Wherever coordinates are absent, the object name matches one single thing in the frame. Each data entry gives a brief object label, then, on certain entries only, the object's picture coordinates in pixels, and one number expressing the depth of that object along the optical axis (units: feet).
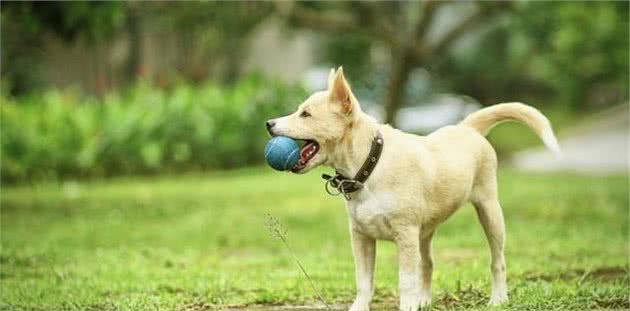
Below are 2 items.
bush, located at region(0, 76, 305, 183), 56.85
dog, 18.30
